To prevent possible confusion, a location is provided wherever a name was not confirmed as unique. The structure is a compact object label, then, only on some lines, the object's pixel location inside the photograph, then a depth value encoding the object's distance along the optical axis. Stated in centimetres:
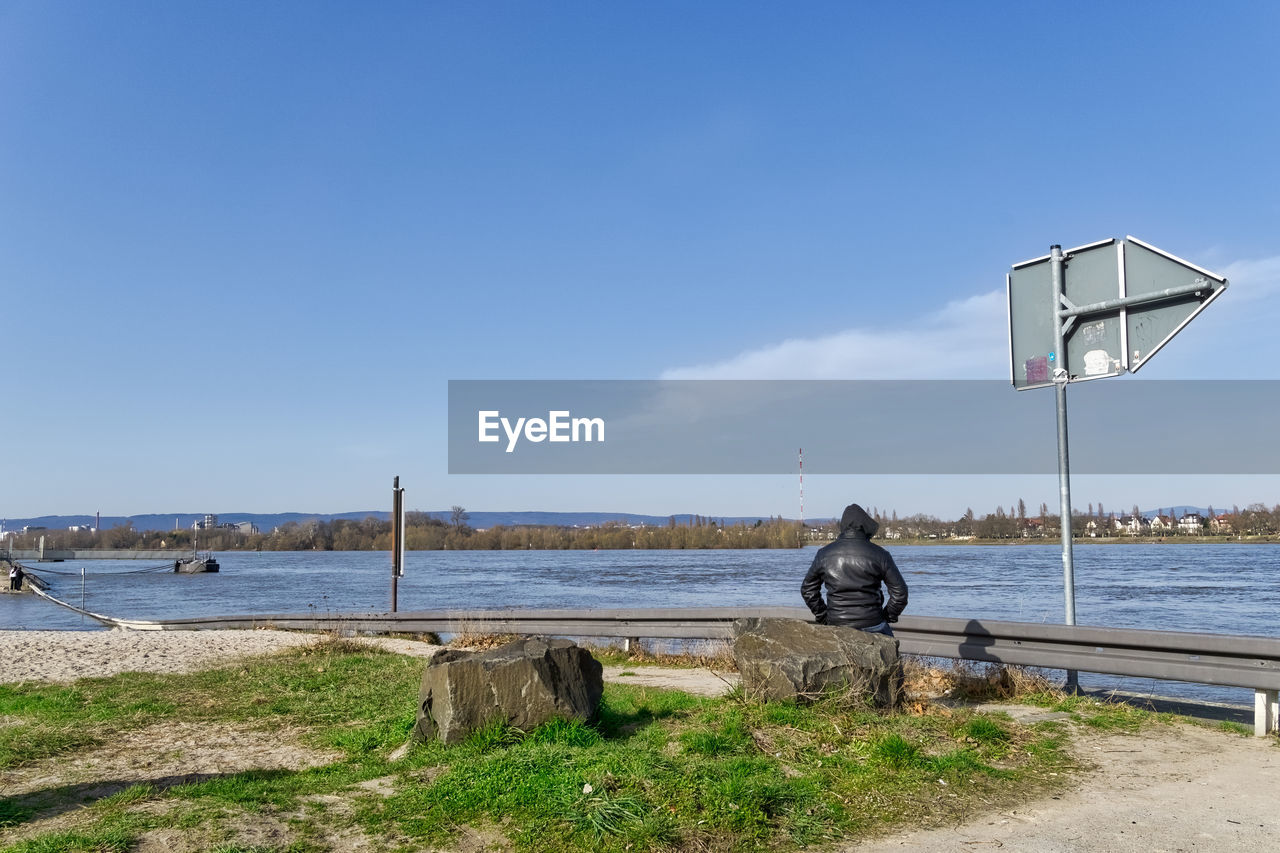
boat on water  8485
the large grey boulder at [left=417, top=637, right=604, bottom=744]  595
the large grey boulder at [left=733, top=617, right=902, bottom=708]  634
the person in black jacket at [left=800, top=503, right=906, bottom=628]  705
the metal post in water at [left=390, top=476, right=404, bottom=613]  1695
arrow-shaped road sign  714
